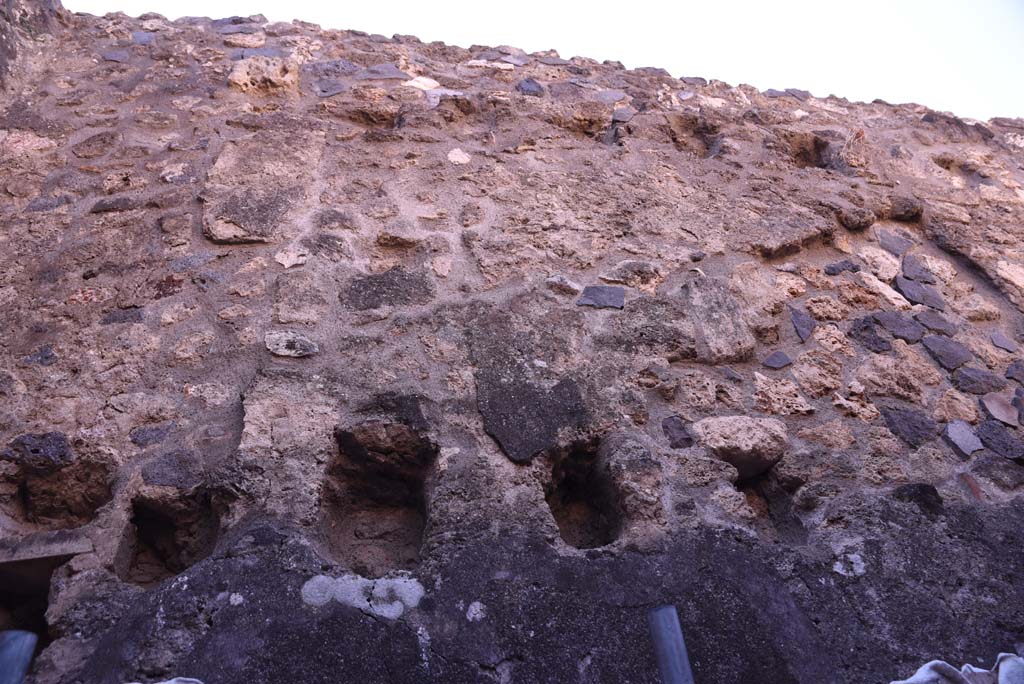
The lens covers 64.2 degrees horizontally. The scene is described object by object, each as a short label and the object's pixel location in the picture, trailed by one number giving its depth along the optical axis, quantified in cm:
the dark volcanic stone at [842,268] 262
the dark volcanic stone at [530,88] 323
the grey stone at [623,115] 318
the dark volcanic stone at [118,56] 318
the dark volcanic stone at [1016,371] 239
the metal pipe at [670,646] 128
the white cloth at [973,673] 145
